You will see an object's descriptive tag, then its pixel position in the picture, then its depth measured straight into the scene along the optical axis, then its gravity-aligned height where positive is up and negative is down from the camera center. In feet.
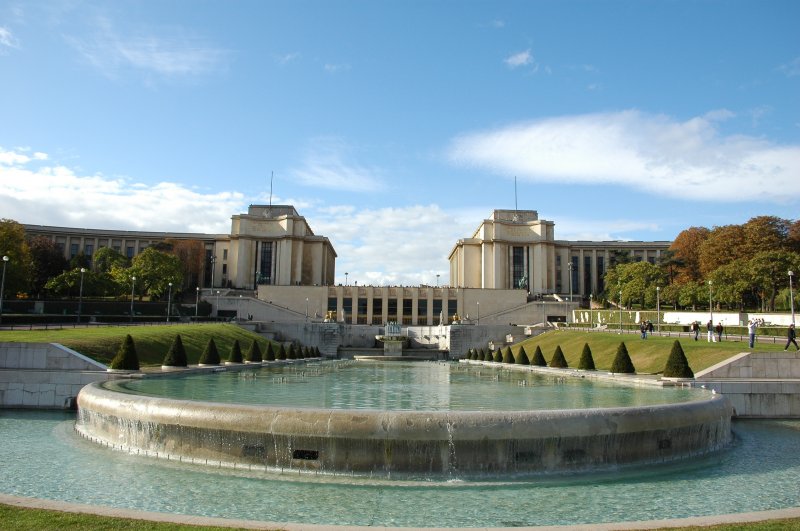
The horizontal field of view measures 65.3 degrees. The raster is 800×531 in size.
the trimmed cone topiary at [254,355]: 118.83 -9.12
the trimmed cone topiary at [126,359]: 71.31 -6.22
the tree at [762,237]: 233.14 +29.90
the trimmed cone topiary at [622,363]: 85.42 -6.78
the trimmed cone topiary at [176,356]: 83.97 -6.79
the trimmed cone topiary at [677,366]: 72.38 -5.91
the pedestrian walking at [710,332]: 117.39 -3.04
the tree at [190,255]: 353.92 +29.35
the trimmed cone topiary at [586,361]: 98.89 -7.55
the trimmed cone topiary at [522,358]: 127.95 -9.53
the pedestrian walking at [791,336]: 92.43 -2.78
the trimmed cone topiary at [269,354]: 128.98 -9.62
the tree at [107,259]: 305.12 +22.44
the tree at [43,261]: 287.28 +19.67
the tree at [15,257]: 194.18 +15.51
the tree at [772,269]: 198.29 +15.26
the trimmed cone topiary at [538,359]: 119.73 -9.05
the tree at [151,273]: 258.57 +13.64
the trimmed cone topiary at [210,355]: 97.13 -7.69
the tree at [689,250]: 294.87 +31.85
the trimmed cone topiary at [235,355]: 108.88 -8.42
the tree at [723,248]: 240.73 +26.56
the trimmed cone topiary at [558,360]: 111.86 -8.57
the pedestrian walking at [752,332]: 97.04 -2.40
